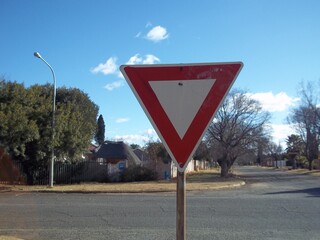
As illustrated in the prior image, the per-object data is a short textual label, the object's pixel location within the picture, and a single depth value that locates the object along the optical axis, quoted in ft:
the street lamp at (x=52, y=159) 90.89
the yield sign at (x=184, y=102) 11.49
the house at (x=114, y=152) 170.60
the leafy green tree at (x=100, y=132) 299.79
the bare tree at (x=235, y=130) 151.94
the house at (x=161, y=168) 130.93
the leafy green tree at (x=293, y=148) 318.86
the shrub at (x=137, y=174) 124.06
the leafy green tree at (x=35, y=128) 86.53
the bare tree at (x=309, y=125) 219.61
